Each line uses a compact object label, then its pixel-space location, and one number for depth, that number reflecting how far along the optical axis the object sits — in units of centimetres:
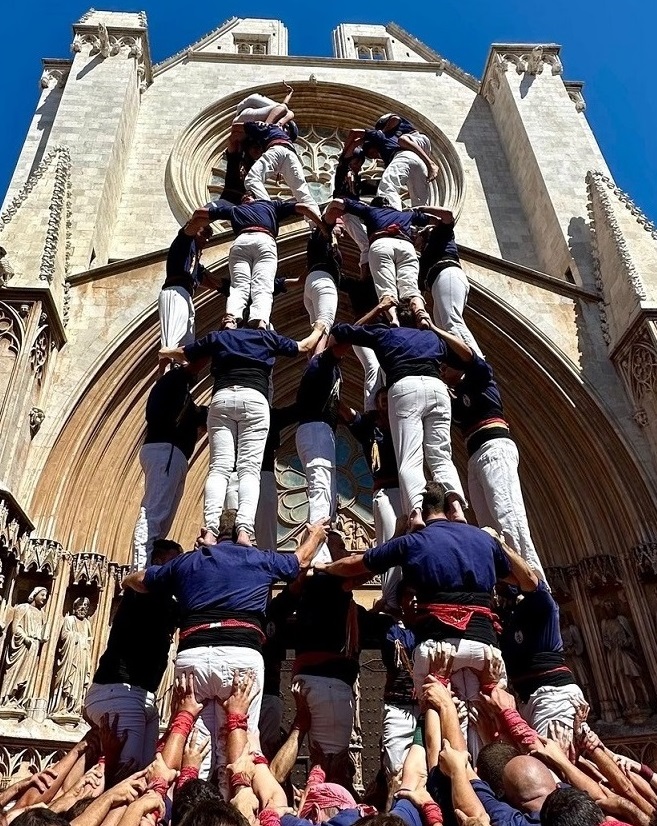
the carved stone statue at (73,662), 734
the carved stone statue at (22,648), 706
